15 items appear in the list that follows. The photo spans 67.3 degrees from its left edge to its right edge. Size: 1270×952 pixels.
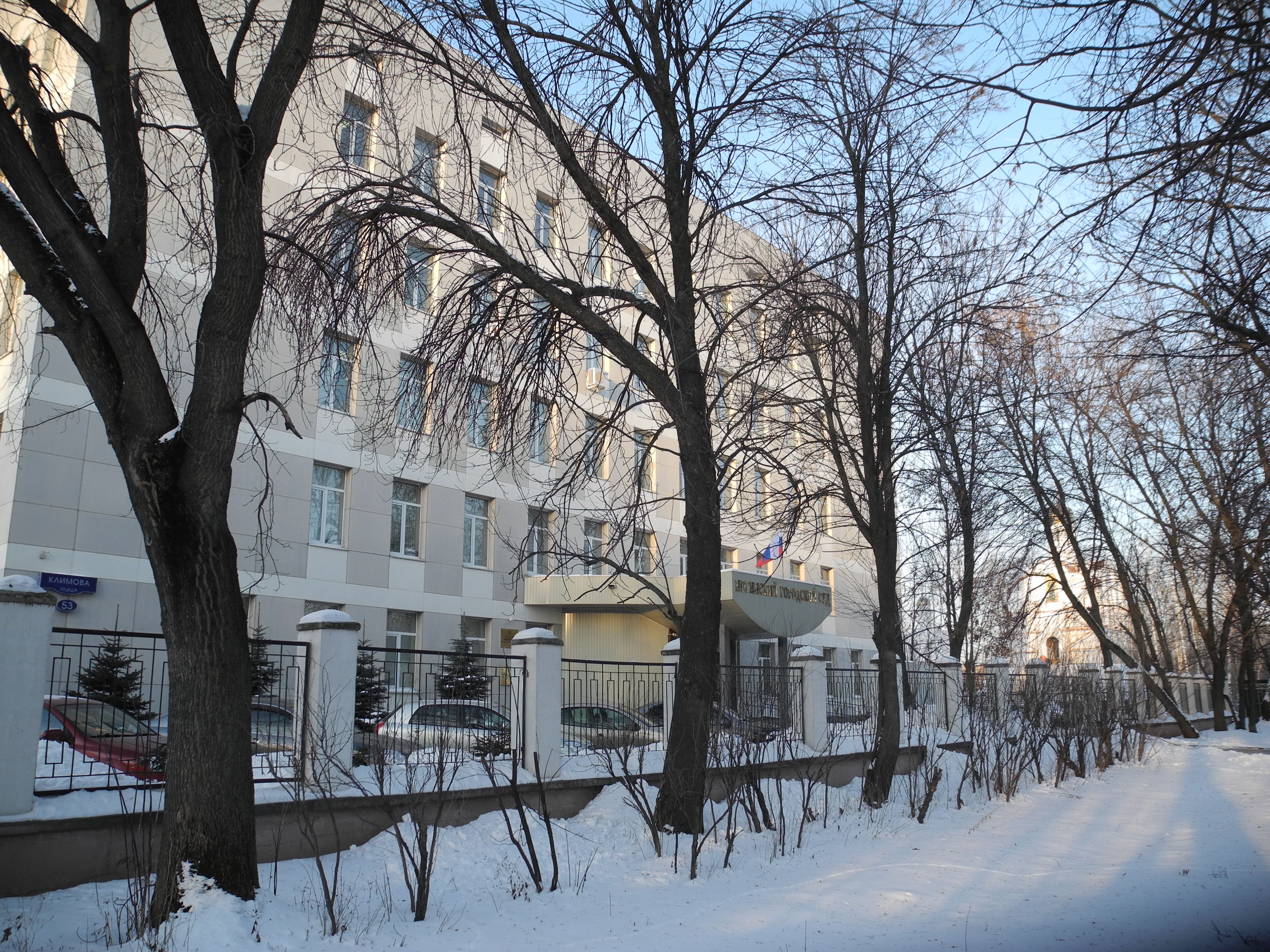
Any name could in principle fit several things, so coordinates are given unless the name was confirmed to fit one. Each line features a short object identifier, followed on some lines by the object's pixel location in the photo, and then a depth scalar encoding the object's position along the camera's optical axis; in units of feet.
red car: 27.58
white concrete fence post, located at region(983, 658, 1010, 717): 51.14
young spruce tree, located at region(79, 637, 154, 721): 32.53
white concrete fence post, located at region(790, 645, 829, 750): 50.42
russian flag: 57.62
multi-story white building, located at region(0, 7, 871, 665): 37.78
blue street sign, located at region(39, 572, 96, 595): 55.98
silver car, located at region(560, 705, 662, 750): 34.99
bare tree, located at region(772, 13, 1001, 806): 34.96
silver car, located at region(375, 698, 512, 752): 31.17
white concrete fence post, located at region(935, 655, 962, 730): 66.18
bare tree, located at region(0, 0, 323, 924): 21.50
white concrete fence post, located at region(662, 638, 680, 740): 41.88
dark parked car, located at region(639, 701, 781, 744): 32.65
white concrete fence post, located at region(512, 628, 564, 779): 35.27
